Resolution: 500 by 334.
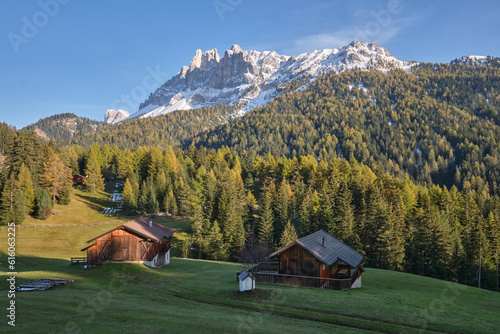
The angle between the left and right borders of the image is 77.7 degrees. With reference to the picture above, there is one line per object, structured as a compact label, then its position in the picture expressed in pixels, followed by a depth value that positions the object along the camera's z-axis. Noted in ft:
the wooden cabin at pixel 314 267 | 106.37
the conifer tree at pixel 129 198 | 304.36
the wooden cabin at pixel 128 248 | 140.56
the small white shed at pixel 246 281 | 89.10
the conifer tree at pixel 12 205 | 229.04
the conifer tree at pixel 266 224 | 233.35
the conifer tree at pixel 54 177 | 281.74
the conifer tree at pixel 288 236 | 207.51
